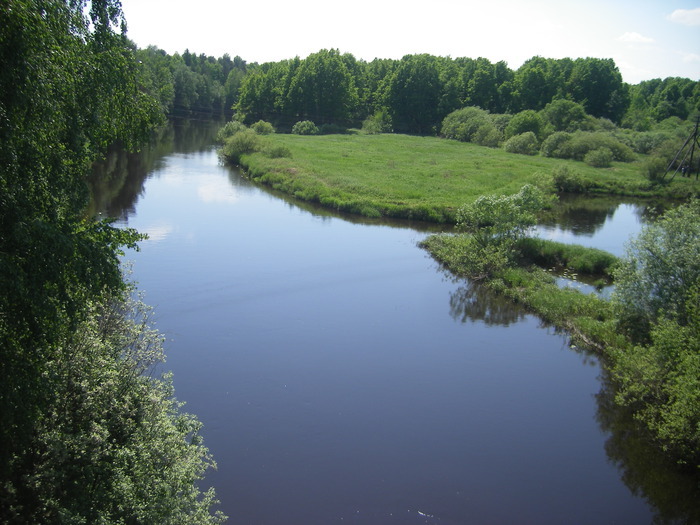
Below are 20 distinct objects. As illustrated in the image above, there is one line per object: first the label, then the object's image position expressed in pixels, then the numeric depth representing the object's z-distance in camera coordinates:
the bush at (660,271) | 19.52
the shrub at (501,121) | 87.52
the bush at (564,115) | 86.00
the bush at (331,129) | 94.06
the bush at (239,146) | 62.28
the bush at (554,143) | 75.00
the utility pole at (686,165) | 61.69
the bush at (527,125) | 81.75
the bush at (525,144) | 76.75
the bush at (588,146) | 72.94
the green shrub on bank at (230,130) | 69.94
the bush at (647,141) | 79.69
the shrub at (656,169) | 62.38
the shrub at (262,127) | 80.88
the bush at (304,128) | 90.44
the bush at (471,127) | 84.88
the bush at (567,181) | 57.44
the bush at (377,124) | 96.62
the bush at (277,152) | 60.13
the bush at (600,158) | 69.25
